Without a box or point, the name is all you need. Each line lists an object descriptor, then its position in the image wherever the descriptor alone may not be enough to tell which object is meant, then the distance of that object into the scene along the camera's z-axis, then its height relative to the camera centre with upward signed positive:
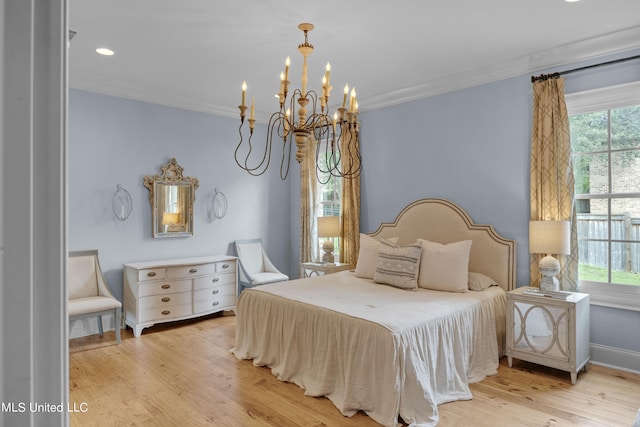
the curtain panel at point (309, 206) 5.76 +0.04
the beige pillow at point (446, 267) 3.54 -0.52
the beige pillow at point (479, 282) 3.62 -0.67
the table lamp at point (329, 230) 5.05 -0.27
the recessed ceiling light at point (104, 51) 3.44 +1.38
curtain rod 3.16 +1.19
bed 2.48 -0.88
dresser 4.30 -0.92
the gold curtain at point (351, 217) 5.05 -0.10
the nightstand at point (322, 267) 4.89 -0.73
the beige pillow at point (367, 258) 4.09 -0.51
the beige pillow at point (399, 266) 3.62 -0.53
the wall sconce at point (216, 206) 5.30 +0.04
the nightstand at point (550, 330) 3.01 -0.95
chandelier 2.63 +0.73
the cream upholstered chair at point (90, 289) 3.80 -0.84
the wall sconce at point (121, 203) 4.48 +0.06
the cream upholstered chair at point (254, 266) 5.29 -0.81
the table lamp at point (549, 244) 3.17 -0.28
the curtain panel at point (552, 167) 3.44 +0.37
